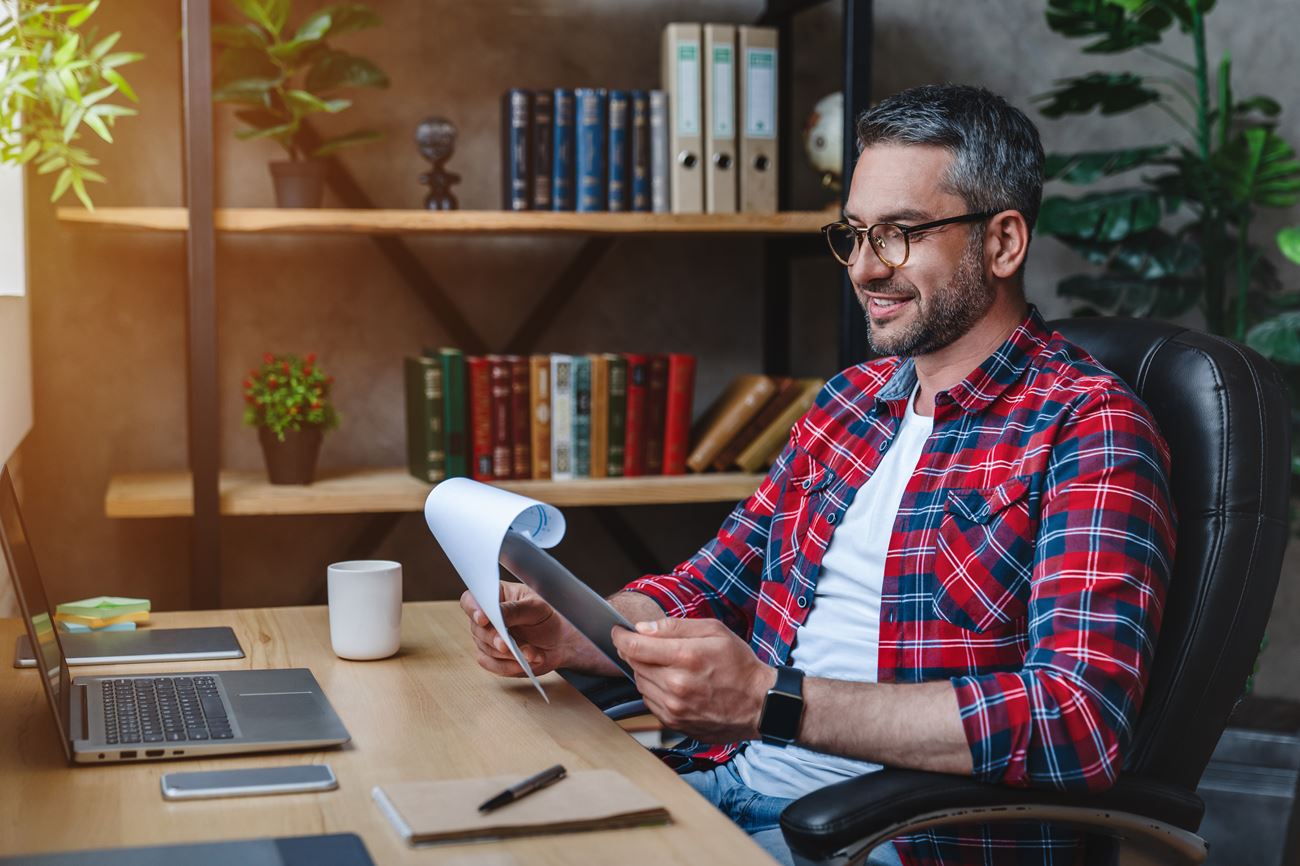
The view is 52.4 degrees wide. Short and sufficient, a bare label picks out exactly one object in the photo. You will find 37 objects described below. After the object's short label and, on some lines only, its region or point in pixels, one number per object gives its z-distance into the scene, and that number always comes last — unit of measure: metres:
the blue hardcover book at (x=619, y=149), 2.47
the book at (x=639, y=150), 2.48
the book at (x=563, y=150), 2.45
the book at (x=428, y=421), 2.40
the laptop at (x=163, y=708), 1.07
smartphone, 0.98
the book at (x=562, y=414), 2.48
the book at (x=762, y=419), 2.58
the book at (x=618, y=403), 2.51
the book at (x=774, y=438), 2.56
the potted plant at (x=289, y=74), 2.26
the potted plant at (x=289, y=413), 2.35
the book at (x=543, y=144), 2.45
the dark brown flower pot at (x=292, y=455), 2.37
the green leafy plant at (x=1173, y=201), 2.63
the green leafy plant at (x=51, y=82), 1.63
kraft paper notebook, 0.90
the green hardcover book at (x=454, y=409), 2.40
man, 1.17
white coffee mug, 1.38
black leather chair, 1.16
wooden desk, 0.90
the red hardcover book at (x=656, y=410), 2.54
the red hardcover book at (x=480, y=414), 2.43
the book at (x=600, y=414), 2.50
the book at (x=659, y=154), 2.49
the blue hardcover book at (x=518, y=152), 2.43
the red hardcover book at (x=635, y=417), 2.52
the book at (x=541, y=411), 2.47
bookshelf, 2.21
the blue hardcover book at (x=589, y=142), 2.46
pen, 0.95
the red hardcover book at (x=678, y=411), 2.54
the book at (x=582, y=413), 2.49
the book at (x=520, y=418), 2.46
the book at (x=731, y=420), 2.56
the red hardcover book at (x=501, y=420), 2.44
